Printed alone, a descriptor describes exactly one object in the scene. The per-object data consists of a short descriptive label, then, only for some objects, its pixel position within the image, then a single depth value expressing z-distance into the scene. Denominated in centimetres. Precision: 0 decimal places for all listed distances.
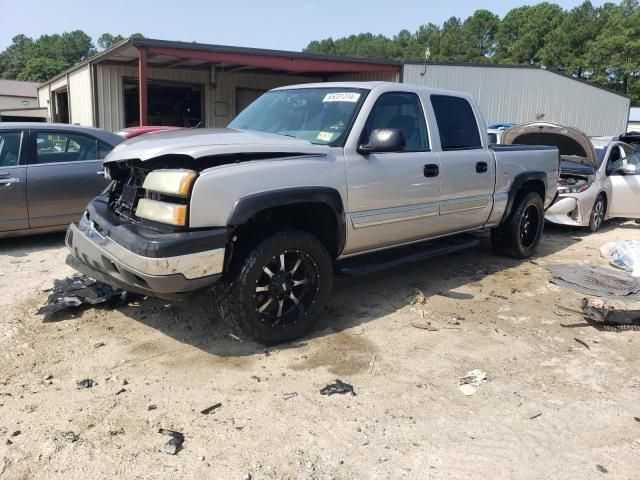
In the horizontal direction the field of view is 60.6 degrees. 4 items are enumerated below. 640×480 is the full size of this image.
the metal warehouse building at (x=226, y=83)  1440
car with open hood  867
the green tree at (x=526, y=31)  6469
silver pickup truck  350
